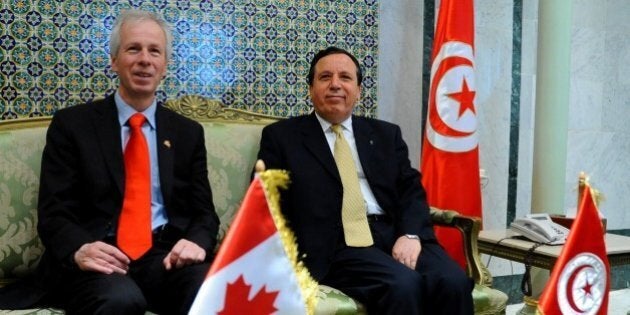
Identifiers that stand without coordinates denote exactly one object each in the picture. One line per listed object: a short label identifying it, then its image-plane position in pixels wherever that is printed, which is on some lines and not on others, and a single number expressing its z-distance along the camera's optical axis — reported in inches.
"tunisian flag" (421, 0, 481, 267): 131.8
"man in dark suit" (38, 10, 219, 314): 83.0
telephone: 115.8
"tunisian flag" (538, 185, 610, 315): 57.4
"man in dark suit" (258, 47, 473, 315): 92.6
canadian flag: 49.3
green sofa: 95.3
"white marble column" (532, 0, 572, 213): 141.1
